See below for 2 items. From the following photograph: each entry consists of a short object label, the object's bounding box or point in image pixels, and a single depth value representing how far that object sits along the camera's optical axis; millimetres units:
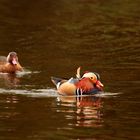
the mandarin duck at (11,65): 24953
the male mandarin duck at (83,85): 19500
